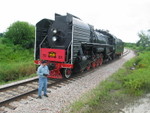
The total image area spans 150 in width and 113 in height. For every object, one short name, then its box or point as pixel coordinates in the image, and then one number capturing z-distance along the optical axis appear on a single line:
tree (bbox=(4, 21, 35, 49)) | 17.87
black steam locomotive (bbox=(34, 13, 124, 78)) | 6.30
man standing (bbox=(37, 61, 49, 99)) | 4.49
